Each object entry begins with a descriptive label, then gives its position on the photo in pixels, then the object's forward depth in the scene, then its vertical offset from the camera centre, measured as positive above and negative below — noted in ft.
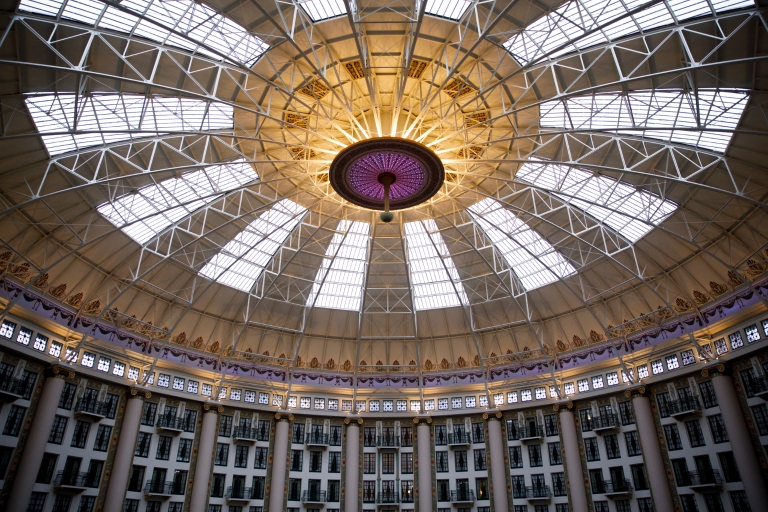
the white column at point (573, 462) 147.02 +16.03
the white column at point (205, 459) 148.05 +16.99
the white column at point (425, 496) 160.56 +8.31
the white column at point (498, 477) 155.94 +13.02
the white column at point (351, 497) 160.86 +8.08
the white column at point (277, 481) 156.76 +12.01
